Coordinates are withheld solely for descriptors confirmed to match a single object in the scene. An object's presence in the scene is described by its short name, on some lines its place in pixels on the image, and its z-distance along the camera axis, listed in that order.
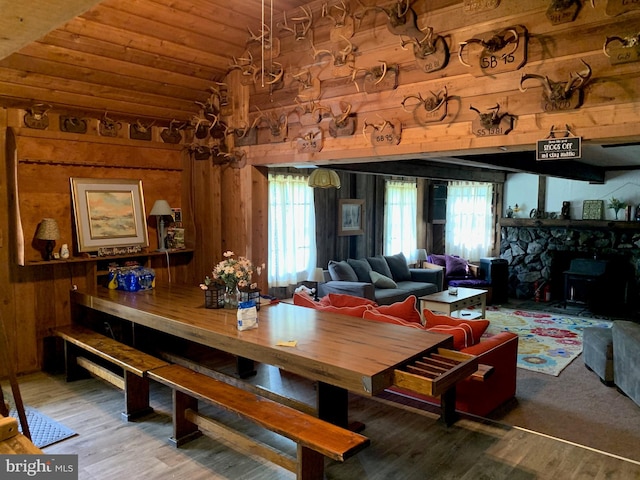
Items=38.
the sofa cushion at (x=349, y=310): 3.65
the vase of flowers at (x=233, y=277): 3.40
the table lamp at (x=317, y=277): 6.87
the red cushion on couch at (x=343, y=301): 3.93
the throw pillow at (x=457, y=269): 8.41
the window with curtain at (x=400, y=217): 8.85
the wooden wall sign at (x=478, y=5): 2.88
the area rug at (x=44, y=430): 3.02
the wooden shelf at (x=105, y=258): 3.96
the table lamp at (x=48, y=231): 3.88
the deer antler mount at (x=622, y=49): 2.41
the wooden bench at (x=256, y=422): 2.24
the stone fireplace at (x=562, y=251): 7.55
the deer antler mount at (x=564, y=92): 2.59
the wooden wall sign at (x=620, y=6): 2.40
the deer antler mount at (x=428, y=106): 3.12
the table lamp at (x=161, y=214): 4.56
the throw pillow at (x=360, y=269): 7.07
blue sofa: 6.46
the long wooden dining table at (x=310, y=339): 2.34
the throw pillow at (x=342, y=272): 6.74
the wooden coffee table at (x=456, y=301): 5.93
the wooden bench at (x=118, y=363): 3.35
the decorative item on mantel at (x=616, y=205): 7.77
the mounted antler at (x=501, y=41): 2.78
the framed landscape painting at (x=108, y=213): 4.23
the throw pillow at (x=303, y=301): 4.03
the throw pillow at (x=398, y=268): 7.79
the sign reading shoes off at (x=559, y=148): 2.61
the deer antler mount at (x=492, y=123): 2.88
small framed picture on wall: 7.88
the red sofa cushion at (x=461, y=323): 3.48
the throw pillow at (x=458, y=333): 3.36
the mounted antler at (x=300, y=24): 3.85
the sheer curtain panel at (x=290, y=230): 6.84
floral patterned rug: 5.00
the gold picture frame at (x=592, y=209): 8.02
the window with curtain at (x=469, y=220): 9.45
